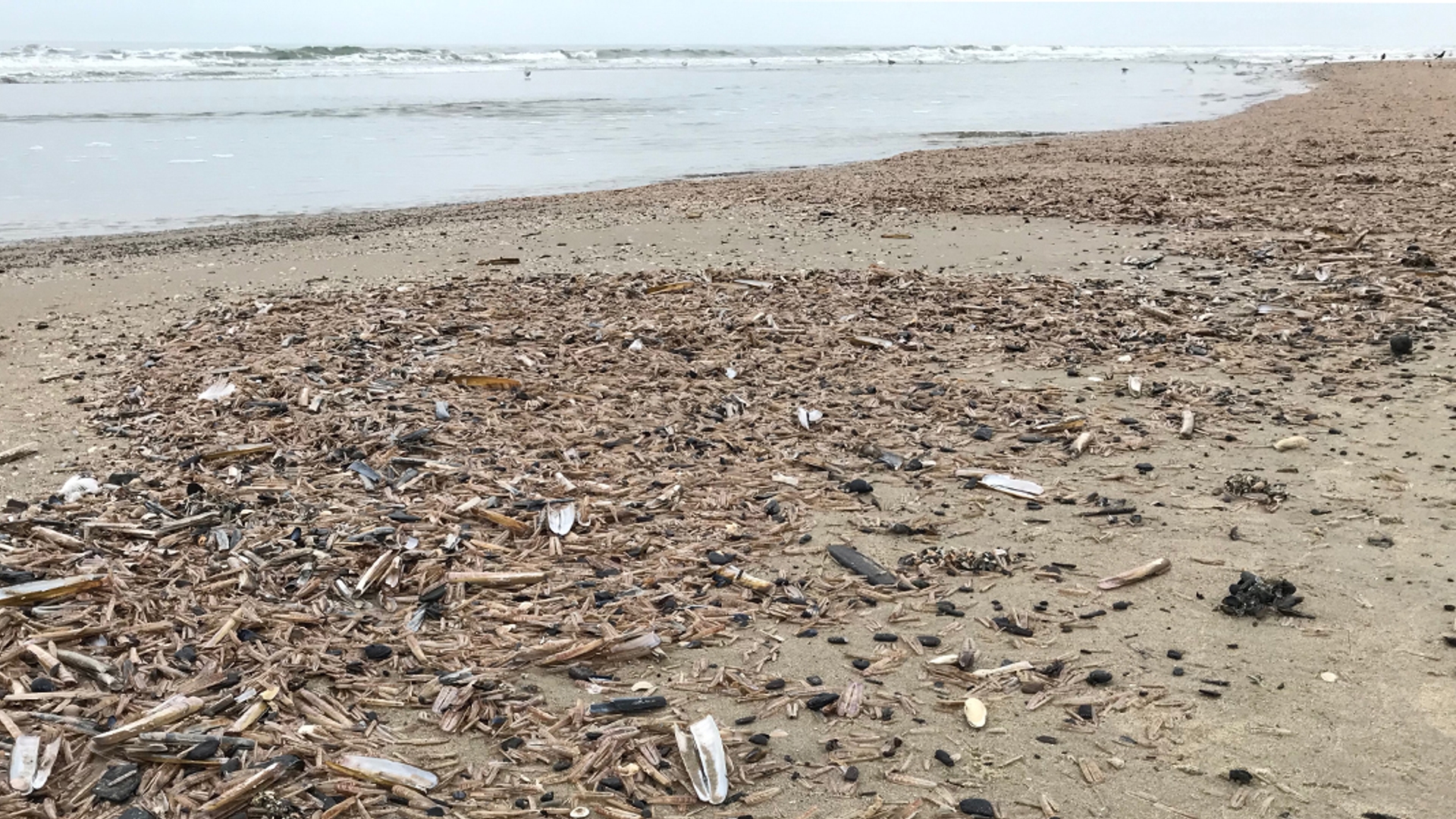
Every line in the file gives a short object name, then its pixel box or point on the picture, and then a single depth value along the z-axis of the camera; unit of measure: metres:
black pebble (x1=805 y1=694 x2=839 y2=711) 2.87
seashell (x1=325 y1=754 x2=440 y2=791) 2.54
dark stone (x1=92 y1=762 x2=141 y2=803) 2.45
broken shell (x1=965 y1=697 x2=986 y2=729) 2.79
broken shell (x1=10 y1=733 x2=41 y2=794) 2.44
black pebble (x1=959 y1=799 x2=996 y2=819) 2.45
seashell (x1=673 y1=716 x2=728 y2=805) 2.53
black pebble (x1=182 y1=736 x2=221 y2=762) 2.56
